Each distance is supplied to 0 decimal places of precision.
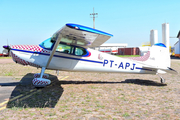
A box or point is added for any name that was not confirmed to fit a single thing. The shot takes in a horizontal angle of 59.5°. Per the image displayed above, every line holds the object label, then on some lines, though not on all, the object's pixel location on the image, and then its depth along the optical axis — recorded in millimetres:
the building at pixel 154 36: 54425
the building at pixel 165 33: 49000
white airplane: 6785
